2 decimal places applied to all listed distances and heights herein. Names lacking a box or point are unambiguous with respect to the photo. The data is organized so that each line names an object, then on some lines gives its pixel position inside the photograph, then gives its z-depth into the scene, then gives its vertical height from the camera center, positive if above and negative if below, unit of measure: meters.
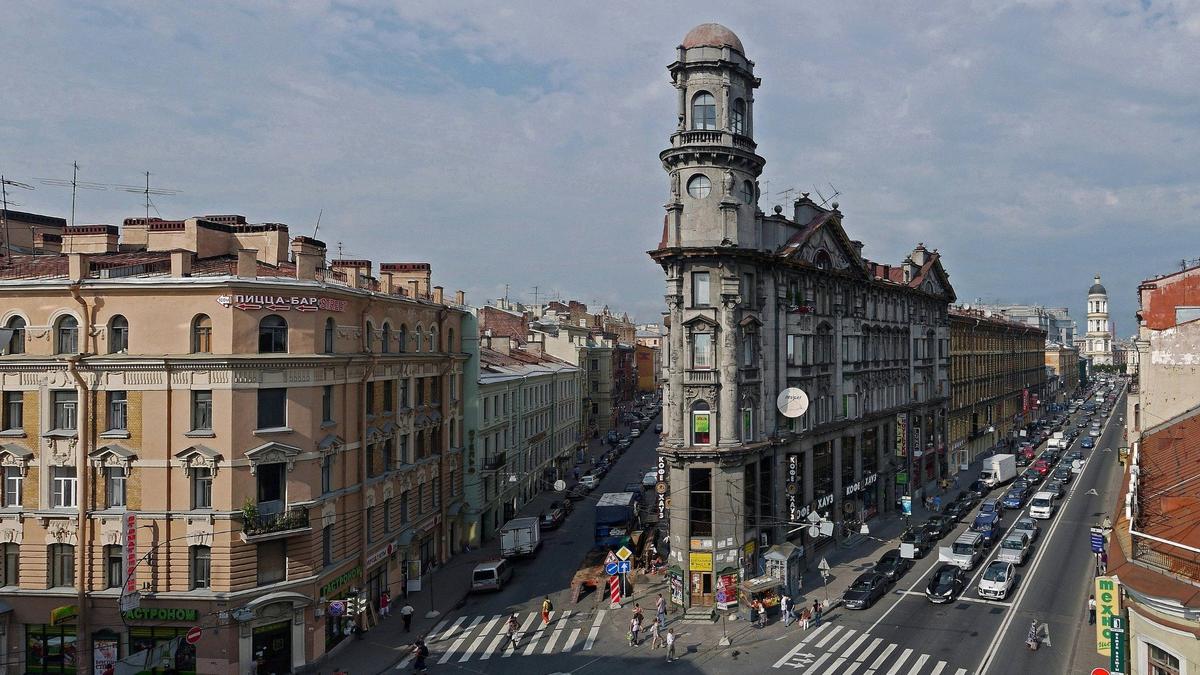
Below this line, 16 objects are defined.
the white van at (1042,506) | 61.78 -11.54
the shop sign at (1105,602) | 24.39 -7.73
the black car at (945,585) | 42.16 -12.26
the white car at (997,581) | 42.28 -12.03
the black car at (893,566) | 46.31 -12.38
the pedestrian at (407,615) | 39.44 -12.85
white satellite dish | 46.78 -2.59
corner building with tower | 43.59 +0.74
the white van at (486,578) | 45.91 -12.76
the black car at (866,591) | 41.92 -12.57
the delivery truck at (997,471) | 74.88 -10.65
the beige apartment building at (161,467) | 33.09 -4.61
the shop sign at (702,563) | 42.86 -11.06
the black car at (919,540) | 52.05 -12.41
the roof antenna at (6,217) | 43.75 +8.30
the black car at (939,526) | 56.66 -12.26
